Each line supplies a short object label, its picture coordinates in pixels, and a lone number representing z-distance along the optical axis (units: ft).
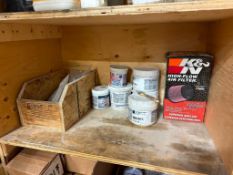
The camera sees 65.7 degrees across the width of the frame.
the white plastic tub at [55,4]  1.54
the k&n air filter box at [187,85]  2.18
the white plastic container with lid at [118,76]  2.65
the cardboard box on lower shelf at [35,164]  2.17
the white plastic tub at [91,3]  1.55
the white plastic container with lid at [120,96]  2.64
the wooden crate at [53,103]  2.12
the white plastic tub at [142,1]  1.41
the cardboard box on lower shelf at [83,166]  2.42
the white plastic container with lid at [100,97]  2.66
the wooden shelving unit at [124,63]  1.58
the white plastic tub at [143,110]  2.18
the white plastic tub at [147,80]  2.45
